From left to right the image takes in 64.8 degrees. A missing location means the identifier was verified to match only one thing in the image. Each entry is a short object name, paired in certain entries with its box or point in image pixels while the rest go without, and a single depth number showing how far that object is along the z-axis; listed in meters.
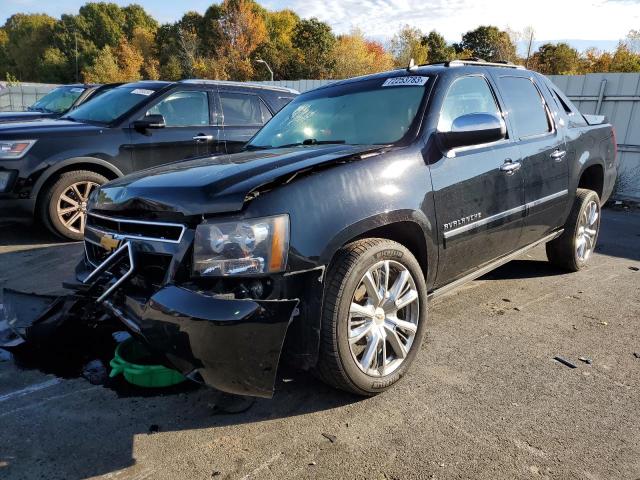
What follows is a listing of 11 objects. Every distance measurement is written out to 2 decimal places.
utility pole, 69.38
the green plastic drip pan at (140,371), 2.83
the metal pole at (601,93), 9.77
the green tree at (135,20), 78.97
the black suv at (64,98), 10.02
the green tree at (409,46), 53.52
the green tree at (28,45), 80.17
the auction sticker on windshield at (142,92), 6.34
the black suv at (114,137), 5.39
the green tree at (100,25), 77.00
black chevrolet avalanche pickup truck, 2.27
